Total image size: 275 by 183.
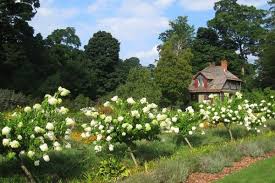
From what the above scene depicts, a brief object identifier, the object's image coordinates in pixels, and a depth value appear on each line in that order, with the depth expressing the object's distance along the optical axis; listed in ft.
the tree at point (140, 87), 119.56
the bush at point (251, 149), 39.45
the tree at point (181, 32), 189.76
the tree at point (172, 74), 137.21
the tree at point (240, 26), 196.41
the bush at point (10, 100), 69.49
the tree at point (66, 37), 217.00
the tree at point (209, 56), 192.39
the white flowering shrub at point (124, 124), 30.26
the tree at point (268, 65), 153.69
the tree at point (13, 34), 118.40
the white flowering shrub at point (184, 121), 40.81
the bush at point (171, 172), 27.45
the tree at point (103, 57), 184.34
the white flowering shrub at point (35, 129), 23.82
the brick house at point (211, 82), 173.50
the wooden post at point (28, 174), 25.73
